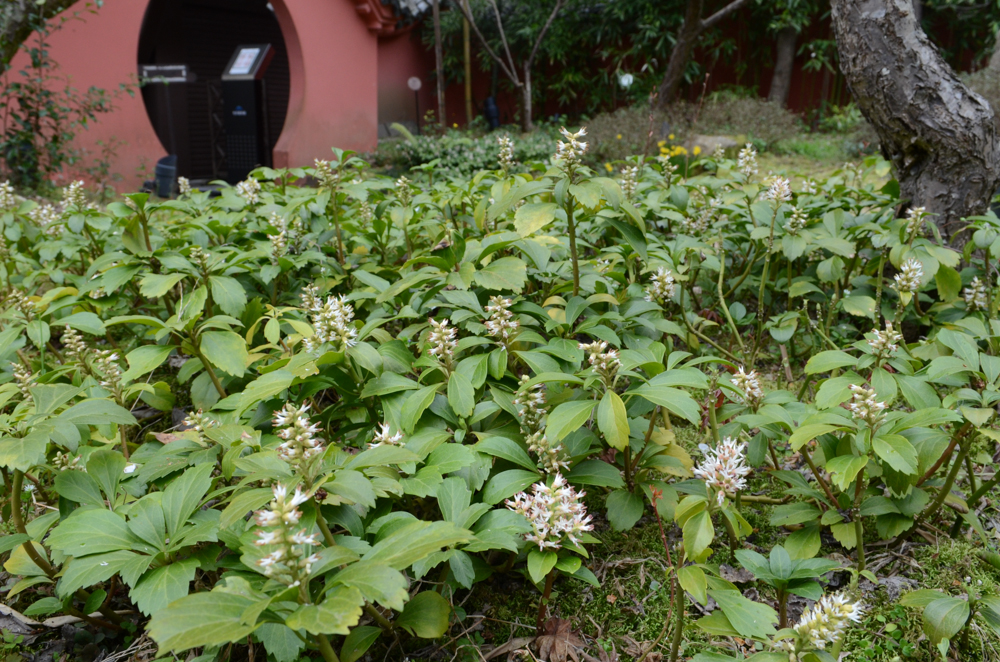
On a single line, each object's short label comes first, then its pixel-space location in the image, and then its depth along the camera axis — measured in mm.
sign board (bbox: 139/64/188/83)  9502
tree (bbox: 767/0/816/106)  11375
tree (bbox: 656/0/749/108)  9503
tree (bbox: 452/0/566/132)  11036
